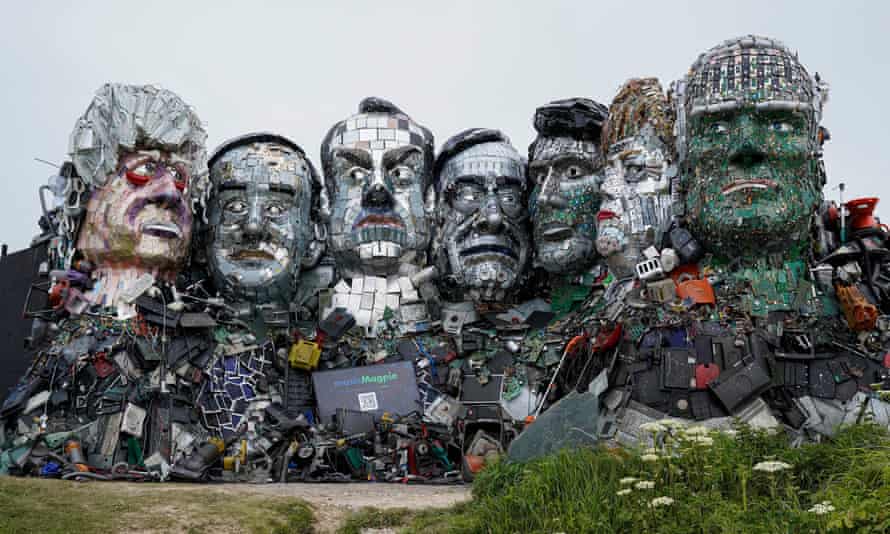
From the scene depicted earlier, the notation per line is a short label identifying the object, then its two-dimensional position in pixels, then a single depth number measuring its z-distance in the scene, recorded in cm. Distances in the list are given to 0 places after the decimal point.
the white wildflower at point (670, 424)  732
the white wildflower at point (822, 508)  588
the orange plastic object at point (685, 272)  1224
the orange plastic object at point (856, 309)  1173
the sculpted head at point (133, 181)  1340
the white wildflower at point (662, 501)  639
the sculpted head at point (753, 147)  1166
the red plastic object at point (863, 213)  1289
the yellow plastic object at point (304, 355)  1391
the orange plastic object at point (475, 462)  1211
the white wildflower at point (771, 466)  636
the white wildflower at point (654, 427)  717
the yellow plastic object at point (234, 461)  1272
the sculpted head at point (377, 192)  1431
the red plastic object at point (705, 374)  1133
